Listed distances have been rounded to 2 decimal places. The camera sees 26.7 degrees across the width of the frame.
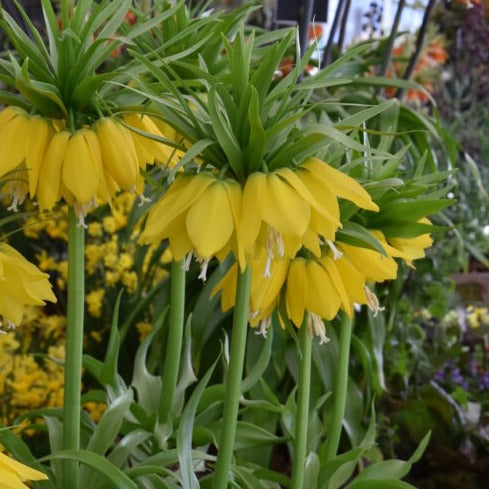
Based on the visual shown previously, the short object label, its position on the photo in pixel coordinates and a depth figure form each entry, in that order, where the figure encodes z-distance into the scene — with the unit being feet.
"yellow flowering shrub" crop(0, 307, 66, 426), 4.35
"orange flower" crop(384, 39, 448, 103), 7.70
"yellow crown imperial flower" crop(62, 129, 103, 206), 2.00
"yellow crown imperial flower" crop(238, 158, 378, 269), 1.81
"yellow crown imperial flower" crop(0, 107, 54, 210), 2.01
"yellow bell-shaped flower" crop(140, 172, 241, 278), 1.82
